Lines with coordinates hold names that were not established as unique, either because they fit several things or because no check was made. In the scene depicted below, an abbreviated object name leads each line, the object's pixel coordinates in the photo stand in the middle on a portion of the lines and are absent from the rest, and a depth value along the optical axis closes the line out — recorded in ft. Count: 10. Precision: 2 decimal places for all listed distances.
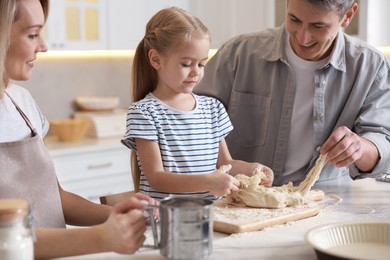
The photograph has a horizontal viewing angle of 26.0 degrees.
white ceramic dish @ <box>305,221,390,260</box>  5.60
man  8.18
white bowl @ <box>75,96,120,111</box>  16.28
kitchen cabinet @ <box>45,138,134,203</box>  14.18
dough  6.72
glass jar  4.73
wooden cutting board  6.18
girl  7.21
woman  5.45
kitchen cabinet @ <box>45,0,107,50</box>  14.95
